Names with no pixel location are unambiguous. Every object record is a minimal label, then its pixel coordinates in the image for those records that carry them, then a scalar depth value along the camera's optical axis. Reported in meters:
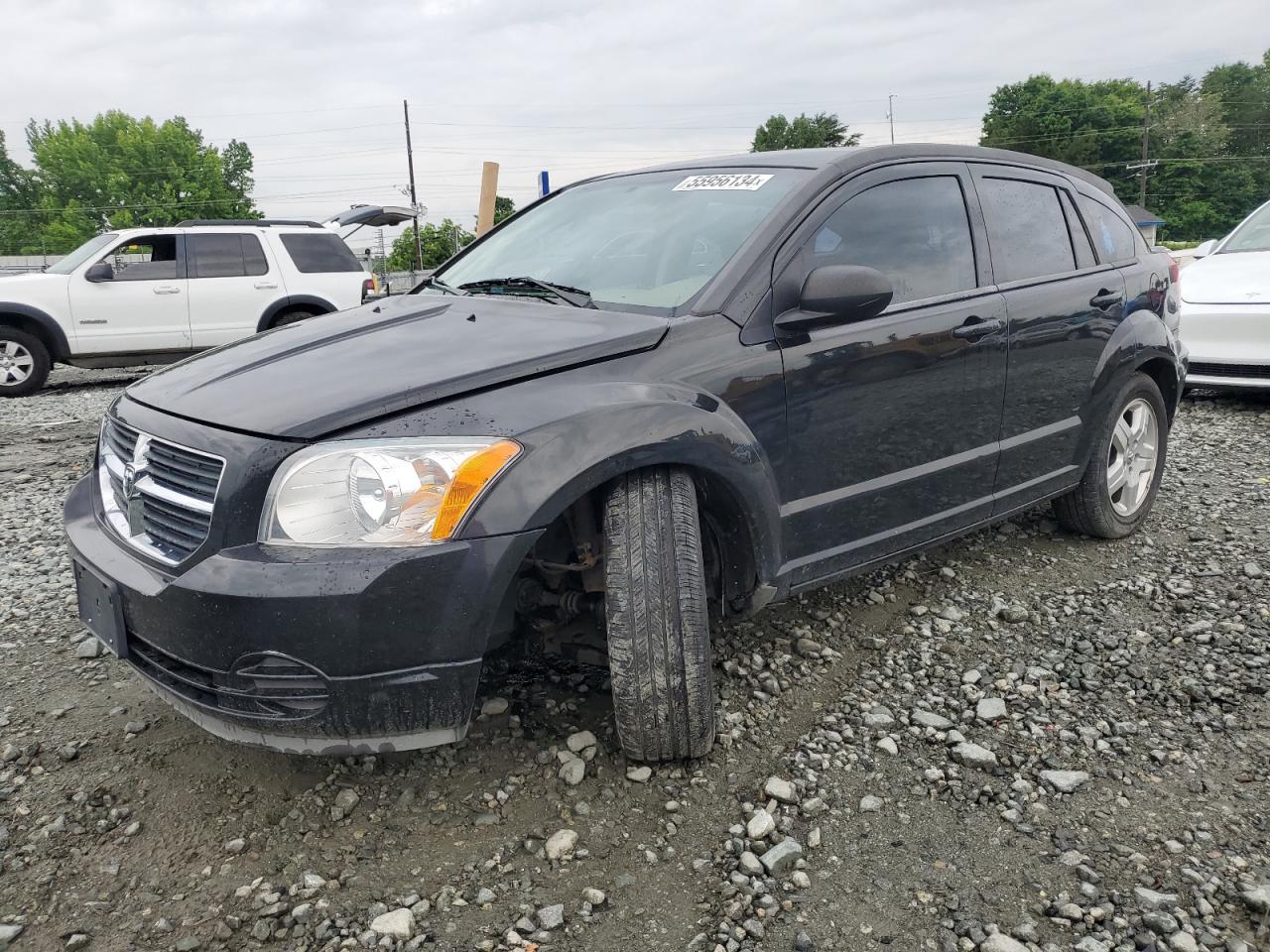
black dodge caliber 2.11
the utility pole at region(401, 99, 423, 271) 41.55
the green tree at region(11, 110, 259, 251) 69.81
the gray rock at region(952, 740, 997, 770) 2.56
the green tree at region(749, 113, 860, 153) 80.06
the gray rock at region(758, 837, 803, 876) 2.15
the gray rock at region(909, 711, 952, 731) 2.76
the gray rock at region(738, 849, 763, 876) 2.14
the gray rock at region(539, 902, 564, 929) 2.01
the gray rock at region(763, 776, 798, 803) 2.41
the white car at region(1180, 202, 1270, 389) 6.75
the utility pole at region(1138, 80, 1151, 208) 67.76
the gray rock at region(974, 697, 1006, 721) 2.81
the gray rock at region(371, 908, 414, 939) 1.99
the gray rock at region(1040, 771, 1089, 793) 2.44
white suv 9.68
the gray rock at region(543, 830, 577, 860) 2.24
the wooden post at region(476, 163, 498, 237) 8.59
